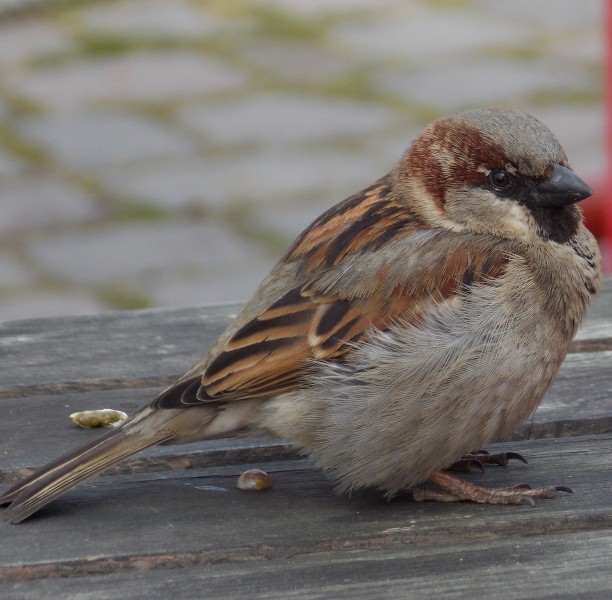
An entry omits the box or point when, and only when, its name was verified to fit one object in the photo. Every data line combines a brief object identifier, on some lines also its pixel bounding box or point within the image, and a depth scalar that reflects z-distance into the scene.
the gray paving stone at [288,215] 10.79
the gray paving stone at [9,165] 11.81
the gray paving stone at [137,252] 10.28
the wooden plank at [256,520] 3.84
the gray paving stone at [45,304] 9.66
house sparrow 4.46
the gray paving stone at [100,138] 12.07
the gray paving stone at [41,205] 10.96
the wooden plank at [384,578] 3.60
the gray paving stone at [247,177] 11.43
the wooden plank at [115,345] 5.11
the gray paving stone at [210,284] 9.91
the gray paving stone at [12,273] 10.09
